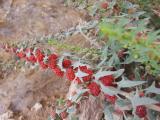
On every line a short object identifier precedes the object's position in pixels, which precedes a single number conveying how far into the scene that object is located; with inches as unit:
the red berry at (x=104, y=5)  11.6
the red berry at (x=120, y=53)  9.4
